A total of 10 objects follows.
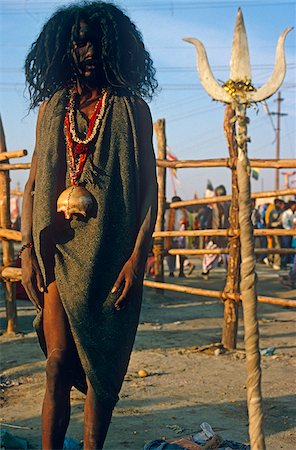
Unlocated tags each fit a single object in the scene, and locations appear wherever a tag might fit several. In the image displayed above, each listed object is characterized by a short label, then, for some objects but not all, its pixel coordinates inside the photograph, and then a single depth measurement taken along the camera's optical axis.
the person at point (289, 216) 13.98
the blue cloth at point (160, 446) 2.96
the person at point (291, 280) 11.31
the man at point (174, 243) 11.39
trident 1.84
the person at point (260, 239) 18.16
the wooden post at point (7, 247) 6.31
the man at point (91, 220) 2.51
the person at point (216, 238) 11.83
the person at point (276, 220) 15.09
